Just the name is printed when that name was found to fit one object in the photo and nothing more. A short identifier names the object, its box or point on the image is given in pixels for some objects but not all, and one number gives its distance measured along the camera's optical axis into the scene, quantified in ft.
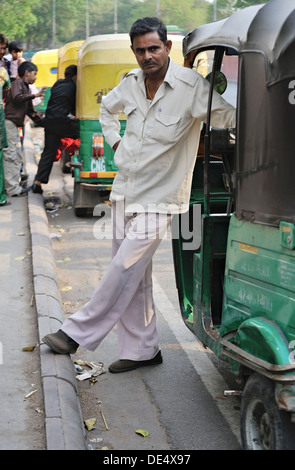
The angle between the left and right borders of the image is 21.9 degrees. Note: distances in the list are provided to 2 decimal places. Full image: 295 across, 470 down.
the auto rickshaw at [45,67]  82.17
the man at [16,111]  36.29
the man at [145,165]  14.61
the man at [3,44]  34.47
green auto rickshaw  10.83
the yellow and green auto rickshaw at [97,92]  33.55
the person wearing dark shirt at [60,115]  35.86
